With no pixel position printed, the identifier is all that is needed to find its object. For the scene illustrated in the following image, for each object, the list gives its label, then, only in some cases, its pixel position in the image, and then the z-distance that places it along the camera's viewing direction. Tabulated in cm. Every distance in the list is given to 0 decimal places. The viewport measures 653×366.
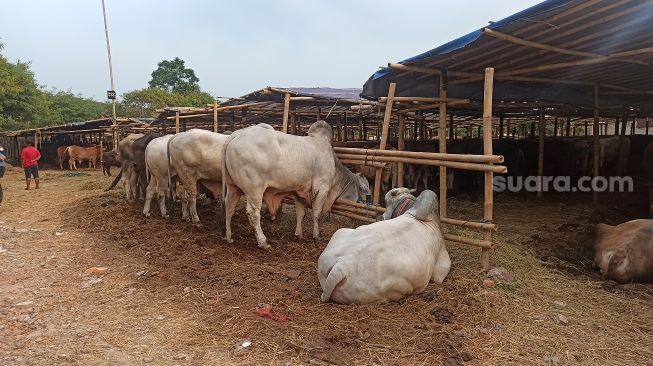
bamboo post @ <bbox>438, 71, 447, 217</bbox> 567
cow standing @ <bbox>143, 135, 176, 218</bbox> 816
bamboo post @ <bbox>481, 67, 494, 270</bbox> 464
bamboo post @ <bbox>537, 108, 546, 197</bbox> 981
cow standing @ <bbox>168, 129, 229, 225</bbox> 726
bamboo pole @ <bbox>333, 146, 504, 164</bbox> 451
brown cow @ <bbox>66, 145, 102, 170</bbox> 2116
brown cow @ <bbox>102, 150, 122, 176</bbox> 1507
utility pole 1824
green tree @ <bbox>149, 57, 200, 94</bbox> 5047
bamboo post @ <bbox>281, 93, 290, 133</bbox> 781
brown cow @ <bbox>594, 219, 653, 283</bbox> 448
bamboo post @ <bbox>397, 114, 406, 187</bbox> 825
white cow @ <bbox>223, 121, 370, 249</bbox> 595
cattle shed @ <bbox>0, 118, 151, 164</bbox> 1836
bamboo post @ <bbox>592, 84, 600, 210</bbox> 781
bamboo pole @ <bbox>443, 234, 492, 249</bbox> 464
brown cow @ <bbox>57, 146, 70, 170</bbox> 2201
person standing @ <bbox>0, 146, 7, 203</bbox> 1064
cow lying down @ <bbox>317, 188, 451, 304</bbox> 381
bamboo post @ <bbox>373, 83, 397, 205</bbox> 610
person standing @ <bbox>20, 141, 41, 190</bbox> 1317
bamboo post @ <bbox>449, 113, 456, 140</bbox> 1368
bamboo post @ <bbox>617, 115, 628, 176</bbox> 1135
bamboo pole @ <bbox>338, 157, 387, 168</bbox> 612
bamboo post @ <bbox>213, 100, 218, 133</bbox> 954
